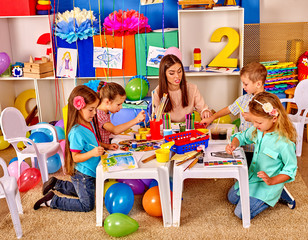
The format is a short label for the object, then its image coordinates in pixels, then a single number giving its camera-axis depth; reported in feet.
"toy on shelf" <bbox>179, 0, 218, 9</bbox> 10.77
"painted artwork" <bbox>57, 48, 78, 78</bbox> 11.92
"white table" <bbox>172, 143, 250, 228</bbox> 6.40
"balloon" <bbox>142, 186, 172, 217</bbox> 7.04
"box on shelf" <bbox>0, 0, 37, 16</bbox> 11.63
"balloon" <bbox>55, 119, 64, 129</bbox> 11.69
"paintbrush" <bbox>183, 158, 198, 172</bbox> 6.47
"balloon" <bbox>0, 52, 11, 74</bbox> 11.80
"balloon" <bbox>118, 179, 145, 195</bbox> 7.95
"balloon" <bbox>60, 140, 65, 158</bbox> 9.92
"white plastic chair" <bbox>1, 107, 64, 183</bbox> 8.38
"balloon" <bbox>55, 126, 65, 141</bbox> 11.03
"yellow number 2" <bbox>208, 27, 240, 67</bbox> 11.67
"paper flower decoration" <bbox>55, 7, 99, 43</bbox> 11.55
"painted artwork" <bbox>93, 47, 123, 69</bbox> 11.71
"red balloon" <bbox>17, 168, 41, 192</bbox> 8.08
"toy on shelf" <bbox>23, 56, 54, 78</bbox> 11.93
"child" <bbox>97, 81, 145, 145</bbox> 7.96
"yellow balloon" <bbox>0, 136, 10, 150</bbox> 11.75
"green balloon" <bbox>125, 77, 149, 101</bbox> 11.15
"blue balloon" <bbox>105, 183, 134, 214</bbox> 7.00
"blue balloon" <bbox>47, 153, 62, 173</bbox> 9.44
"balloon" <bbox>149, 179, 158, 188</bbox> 7.77
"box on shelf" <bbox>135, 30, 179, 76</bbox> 11.44
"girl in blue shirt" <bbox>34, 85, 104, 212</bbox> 7.06
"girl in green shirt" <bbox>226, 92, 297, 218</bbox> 6.61
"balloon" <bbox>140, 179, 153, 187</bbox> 8.12
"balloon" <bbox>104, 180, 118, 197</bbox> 7.56
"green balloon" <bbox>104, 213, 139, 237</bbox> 6.50
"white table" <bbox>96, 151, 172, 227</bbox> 6.44
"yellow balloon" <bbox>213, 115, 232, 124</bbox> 10.76
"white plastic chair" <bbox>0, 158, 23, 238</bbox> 6.54
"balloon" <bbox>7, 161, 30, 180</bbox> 8.87
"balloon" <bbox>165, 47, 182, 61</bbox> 10.82
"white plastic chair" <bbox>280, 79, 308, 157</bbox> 10.28
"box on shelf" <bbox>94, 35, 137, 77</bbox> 11.60
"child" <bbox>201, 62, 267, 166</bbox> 8.21
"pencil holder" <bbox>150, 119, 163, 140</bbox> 7.57
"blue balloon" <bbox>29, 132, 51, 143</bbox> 10.15
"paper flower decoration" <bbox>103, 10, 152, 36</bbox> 11.34
